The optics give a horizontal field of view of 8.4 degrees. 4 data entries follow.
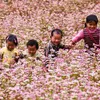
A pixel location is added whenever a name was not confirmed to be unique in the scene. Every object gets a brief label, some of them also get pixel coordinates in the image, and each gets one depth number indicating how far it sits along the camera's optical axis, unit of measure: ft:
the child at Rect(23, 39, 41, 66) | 42.58
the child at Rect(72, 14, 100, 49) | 45.55
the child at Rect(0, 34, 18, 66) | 43.51
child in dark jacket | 43.71
